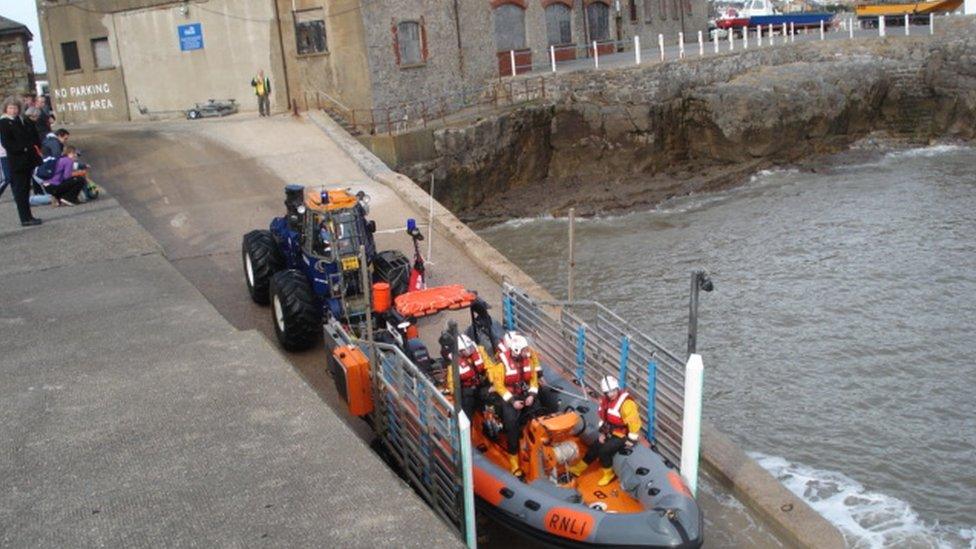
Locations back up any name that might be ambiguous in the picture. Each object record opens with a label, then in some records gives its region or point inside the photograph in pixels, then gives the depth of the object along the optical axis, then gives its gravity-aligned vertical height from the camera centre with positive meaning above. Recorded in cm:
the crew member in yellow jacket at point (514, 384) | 774 -234
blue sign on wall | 2492 +213
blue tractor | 1046 -179
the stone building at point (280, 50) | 2300 +153
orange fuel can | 840 -235
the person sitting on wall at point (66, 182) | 1442 -70
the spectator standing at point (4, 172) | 1420 -47
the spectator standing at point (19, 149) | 1205 -13
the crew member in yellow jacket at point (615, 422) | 746 -260
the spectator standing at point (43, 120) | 1780 +28
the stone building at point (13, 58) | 2764 +226
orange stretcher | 902 -188
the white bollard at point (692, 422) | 735 -267
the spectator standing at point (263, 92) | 2342 +51
